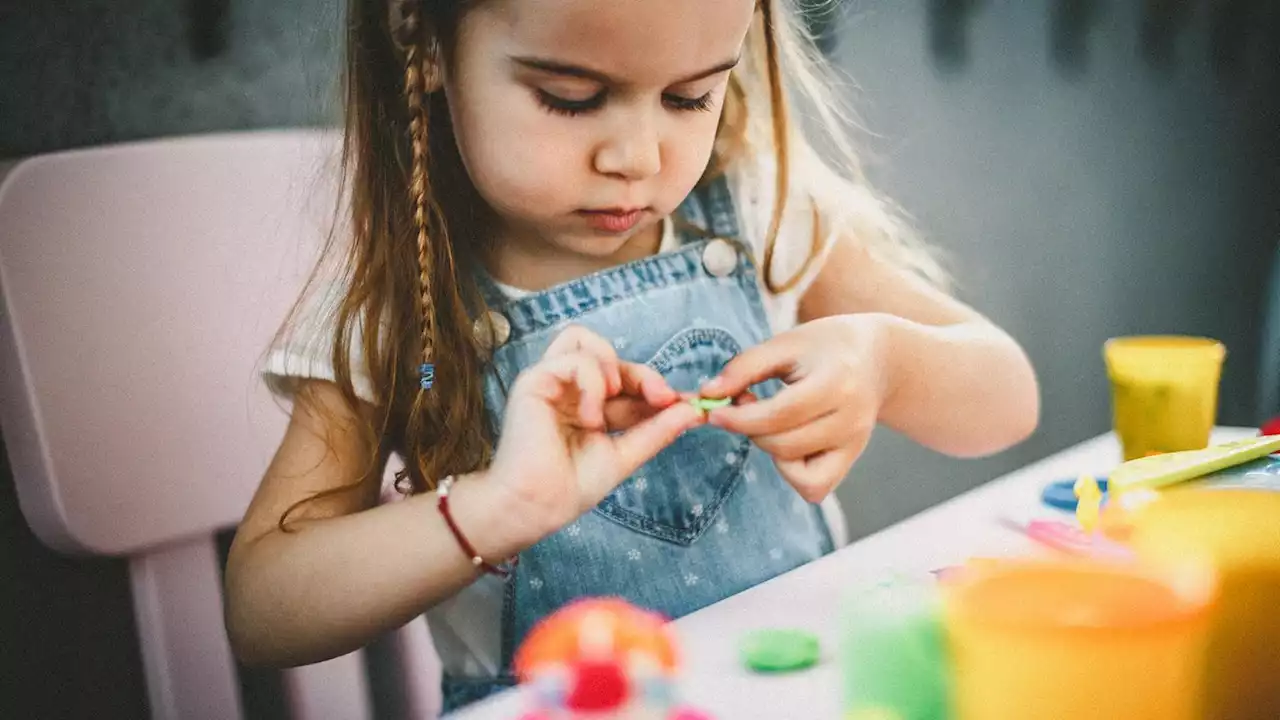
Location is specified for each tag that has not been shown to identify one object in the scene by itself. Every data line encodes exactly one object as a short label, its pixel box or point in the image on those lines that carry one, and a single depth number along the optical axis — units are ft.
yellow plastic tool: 1.44
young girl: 1.70
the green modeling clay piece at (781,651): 1.33
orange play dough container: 0.84
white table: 1.27
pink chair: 1.57
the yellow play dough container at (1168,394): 1.95
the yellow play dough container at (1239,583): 1.01
